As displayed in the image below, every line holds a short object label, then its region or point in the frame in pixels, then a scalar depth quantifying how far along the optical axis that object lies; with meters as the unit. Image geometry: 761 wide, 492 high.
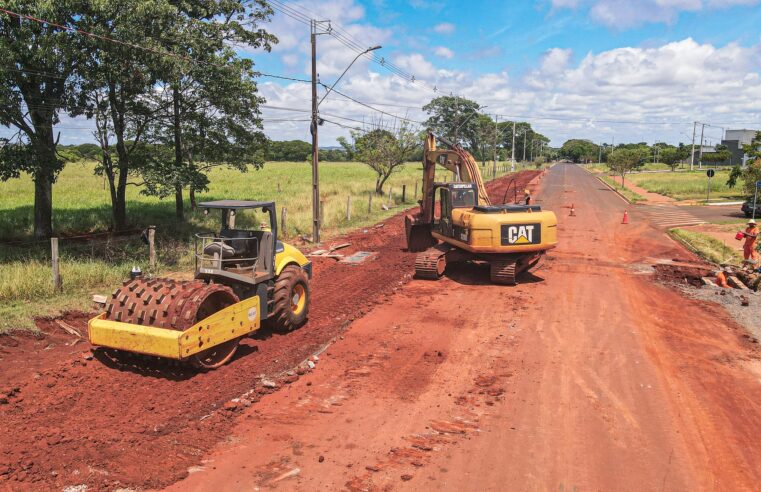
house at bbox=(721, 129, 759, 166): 112.90
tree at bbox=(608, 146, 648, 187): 54.31
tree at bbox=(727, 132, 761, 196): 30.41
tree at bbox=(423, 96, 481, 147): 107.56
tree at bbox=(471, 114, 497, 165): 70.81
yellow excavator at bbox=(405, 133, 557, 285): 13.05
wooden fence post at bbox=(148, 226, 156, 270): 13.43
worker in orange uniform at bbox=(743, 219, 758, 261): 15.75
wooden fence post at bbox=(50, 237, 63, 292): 10.88
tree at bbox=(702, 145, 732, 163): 99.56
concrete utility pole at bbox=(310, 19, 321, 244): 18.89
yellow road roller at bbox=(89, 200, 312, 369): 7.11
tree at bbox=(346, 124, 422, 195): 35.81
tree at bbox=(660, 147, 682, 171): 86.44
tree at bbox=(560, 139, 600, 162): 175.49
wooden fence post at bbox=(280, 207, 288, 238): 18.98
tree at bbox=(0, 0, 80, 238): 12.93
